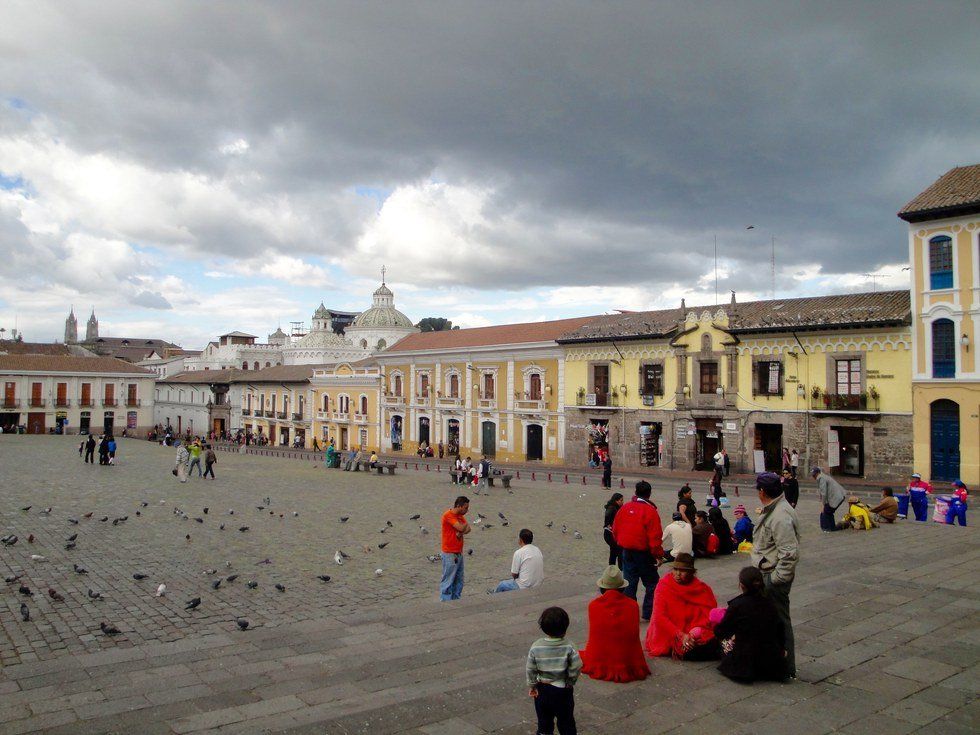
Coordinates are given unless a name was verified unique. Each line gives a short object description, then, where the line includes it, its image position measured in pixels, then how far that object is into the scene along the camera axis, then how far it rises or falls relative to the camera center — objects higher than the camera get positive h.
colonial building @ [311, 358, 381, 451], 52.06 +0.30
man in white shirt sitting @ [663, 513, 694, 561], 10.04 -1.77
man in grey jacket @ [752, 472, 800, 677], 6.26 -1.22
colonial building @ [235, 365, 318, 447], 57.81 +0.37
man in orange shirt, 10.23 -2.03
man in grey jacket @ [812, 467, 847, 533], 14.49 -1.70
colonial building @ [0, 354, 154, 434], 62.22 +1.18
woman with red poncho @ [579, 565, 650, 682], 6.14 -1.96
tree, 113.13 +14.00
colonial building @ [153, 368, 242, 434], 66.75 +0.60
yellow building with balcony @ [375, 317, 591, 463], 40.19 +1.12
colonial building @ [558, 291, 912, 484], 27.50 +1.22
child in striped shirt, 4.88 -1.85
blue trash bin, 16.94 -2.20
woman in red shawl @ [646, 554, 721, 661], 6.71 -1.97
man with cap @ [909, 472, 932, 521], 16.25 -1.90
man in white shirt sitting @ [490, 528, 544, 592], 10.20 -2.28
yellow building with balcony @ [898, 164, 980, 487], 25.08 +3.20
